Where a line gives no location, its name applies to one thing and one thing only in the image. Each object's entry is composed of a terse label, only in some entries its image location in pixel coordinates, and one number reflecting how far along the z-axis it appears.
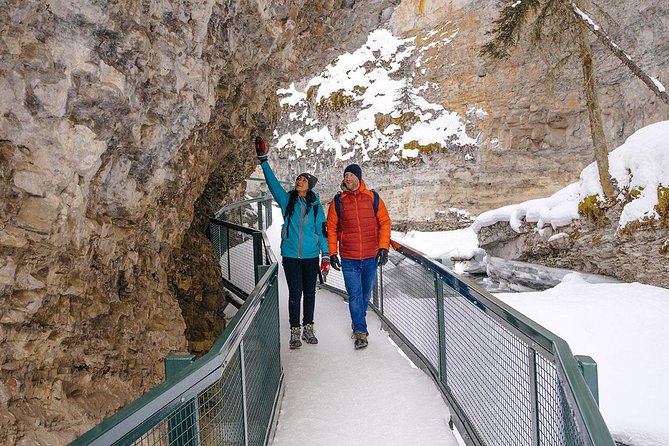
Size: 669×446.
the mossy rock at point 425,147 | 28.27
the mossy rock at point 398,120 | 29.81
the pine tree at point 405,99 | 29.80
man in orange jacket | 4.99
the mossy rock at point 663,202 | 10.39
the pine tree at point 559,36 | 12.65
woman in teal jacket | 5.12
